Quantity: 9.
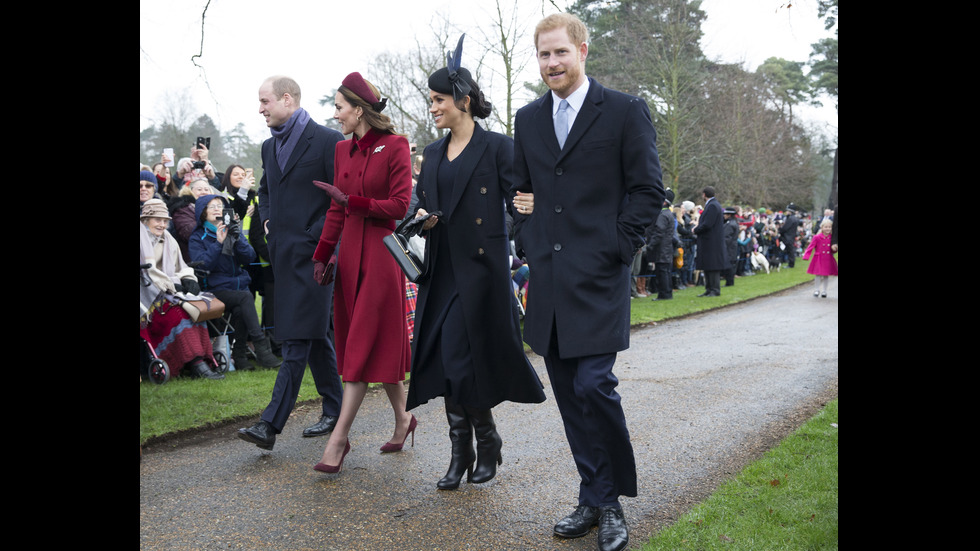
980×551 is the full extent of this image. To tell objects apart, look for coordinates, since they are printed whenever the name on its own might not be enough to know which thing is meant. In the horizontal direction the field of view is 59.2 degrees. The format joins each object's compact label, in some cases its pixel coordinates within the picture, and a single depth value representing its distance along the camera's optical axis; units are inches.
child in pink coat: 691.4
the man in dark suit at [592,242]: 148.2
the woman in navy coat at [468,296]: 181.0
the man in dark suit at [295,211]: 214.8
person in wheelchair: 309.1
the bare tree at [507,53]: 698.8
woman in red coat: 198.4
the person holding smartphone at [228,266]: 338.0
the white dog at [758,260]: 1045.8
